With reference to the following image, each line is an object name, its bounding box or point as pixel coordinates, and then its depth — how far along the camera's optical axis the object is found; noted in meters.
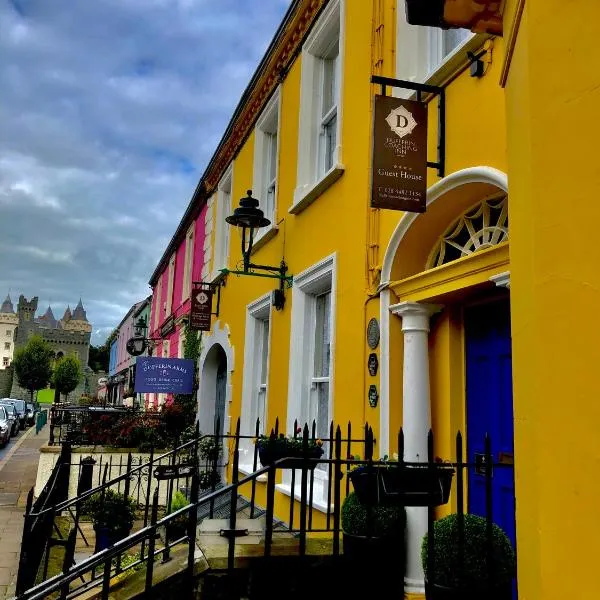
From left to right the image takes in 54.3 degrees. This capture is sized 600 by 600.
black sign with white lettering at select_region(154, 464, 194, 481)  5.39
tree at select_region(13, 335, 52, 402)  56.59
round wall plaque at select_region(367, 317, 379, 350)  5.15
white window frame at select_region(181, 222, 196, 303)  14.57
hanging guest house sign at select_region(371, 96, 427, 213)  4.22
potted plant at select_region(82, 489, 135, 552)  6.58
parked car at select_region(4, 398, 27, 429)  31.76
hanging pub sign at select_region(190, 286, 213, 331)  11.24
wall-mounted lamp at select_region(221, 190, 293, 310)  7.26
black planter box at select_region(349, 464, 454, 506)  3.06
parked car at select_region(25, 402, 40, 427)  35.48
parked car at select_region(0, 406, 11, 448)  21.32
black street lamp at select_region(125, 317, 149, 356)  16.14
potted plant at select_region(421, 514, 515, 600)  2.90
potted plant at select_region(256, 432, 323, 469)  4.68
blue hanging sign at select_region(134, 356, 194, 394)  11.40
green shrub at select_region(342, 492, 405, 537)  3.89
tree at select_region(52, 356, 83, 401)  54.22
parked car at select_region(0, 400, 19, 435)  25.93
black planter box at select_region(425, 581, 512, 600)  2.88
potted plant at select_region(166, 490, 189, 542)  6.34
